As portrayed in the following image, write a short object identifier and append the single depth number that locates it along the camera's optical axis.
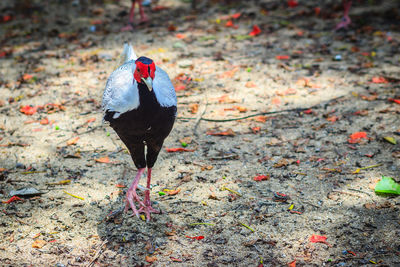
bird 5.08
